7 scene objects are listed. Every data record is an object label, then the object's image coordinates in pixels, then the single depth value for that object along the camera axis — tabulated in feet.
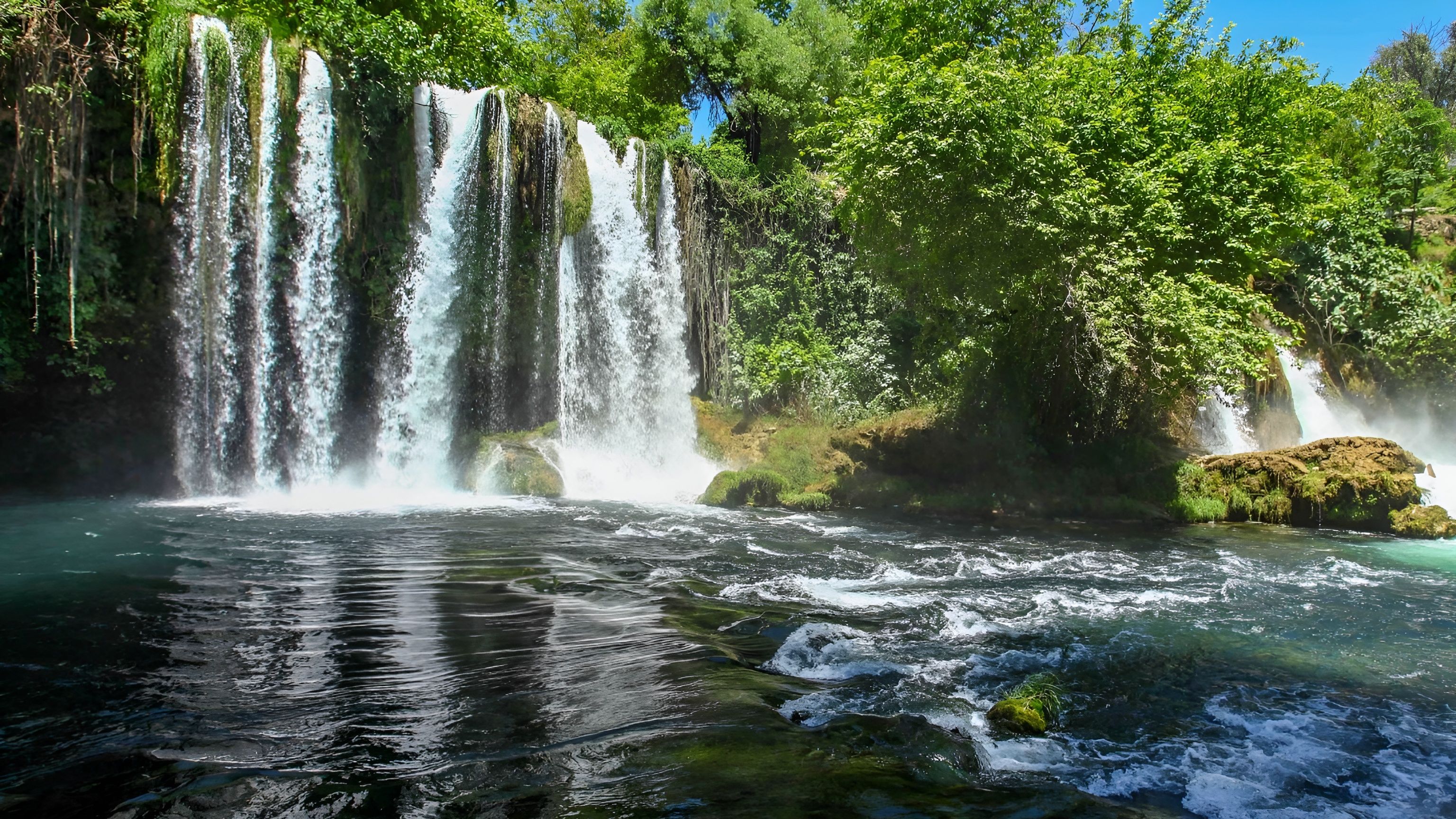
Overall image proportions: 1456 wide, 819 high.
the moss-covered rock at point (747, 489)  50.34
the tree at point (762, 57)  76.74
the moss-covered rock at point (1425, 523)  42.83
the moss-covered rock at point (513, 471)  50.75
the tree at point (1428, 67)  120.37
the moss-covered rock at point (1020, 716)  15.74
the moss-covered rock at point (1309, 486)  45.11
